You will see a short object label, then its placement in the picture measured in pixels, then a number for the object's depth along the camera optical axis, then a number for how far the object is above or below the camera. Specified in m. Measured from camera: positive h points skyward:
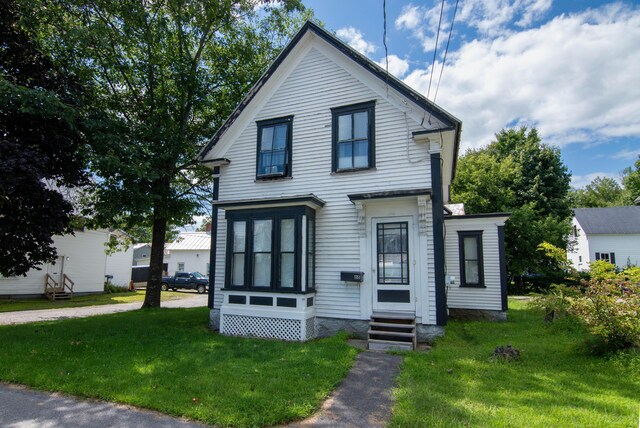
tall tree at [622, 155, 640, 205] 42.11 +9.63
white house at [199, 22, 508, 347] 8.75 +1.47
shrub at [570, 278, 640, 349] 6.34 -0.84
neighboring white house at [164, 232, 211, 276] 36.31 +0.42
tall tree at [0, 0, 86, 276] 8.91 +3.19
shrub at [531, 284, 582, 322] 7.18 -0.72
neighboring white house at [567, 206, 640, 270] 32.53 +2.82
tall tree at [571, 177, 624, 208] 51.16 +10.35
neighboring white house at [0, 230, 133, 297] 19.72 -0.61
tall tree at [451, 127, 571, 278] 23.27 +5.77
